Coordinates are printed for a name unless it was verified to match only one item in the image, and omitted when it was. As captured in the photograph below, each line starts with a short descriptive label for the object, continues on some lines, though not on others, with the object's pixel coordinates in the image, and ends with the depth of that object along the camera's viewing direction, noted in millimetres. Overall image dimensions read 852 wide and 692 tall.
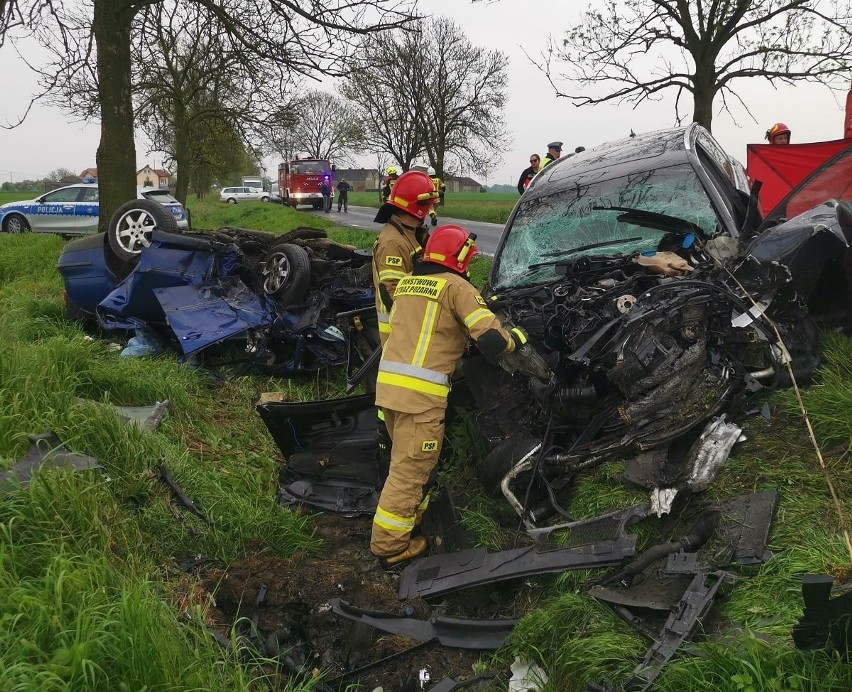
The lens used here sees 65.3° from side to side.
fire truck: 32188
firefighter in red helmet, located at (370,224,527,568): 3297
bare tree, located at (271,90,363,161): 53562
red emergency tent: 8883
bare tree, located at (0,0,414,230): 9031
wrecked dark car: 2975
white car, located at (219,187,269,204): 44938
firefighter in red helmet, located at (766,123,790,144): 9617
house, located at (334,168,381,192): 88012
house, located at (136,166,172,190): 69700
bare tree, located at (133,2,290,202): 10586
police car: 16797
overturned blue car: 5582
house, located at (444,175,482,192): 80112
